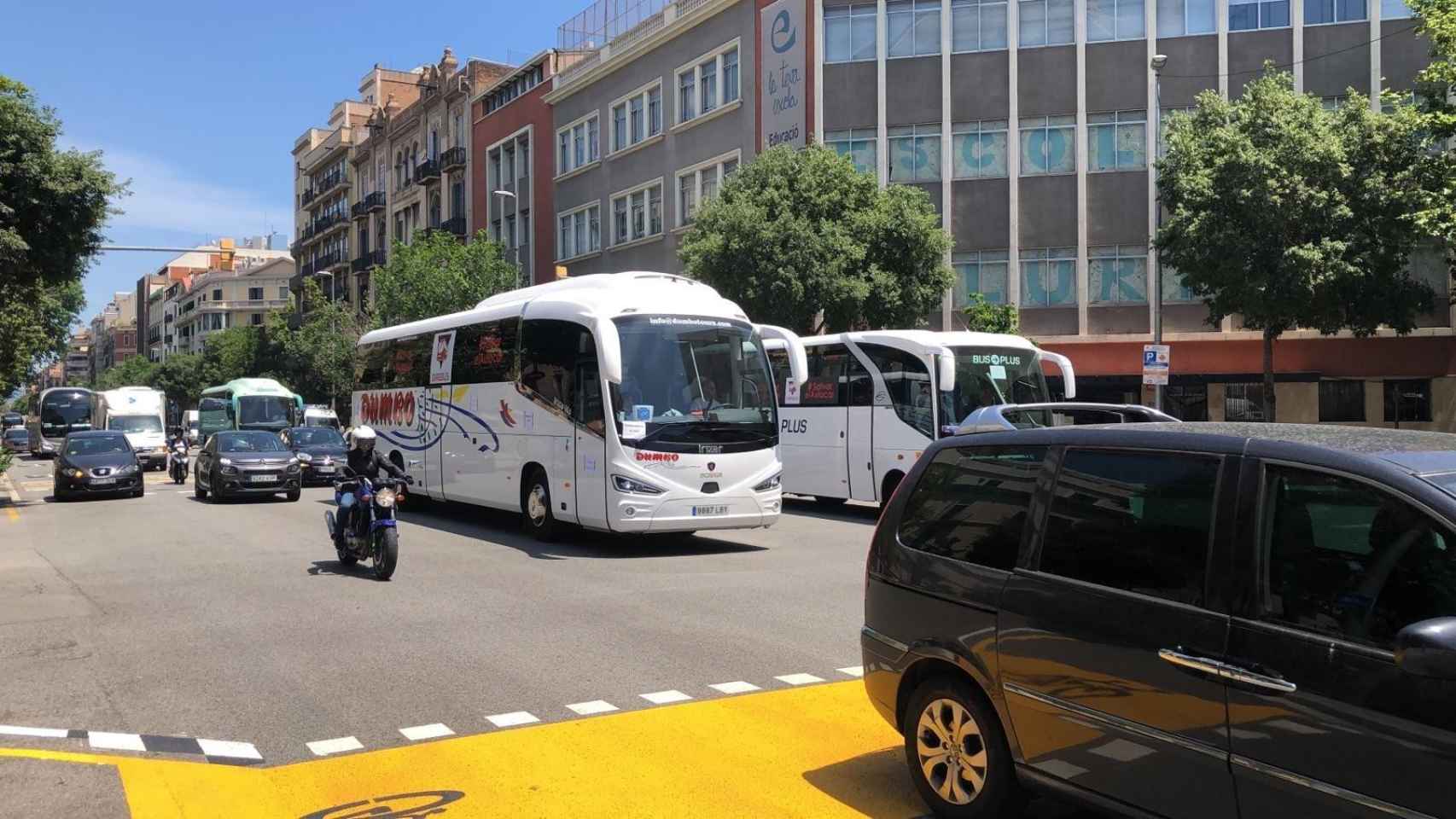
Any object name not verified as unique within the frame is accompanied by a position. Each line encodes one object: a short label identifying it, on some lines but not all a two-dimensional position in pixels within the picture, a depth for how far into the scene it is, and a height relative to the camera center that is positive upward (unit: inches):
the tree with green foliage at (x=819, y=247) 1107.9 +139.4
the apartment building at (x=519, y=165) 2020.2 +423.7
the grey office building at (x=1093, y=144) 1252.5 +278.7
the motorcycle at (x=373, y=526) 475.8 -54.1
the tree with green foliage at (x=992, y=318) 1099.9 +66.8
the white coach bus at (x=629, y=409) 547.5 -7.2
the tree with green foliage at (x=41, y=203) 861.8 +150.1
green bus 1866.4 -11.9
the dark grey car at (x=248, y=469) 906.7 -54.8
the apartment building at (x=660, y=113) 1454.2 +388.1
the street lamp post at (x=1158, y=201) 1063.0 +186.9
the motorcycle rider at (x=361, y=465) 492.1 -28.8
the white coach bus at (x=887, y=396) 709.9 -3.6
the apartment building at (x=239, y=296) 4825.3 +428.6
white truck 1669.5 -27.0
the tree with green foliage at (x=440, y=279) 1738.4 +175.8
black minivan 130.9 -31.0
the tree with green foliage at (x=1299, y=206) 971.3 +149.7
